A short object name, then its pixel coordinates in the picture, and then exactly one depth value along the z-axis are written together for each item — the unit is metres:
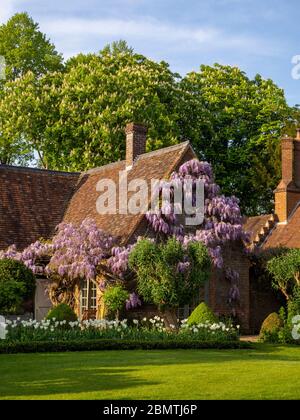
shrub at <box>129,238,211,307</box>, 24.20
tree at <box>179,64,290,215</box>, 45.00
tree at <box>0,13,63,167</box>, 42.03
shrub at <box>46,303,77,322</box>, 22.12
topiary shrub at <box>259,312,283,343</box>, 24.56
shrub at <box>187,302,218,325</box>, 22.75
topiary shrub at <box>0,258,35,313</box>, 22.36
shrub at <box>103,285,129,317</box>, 25.30
